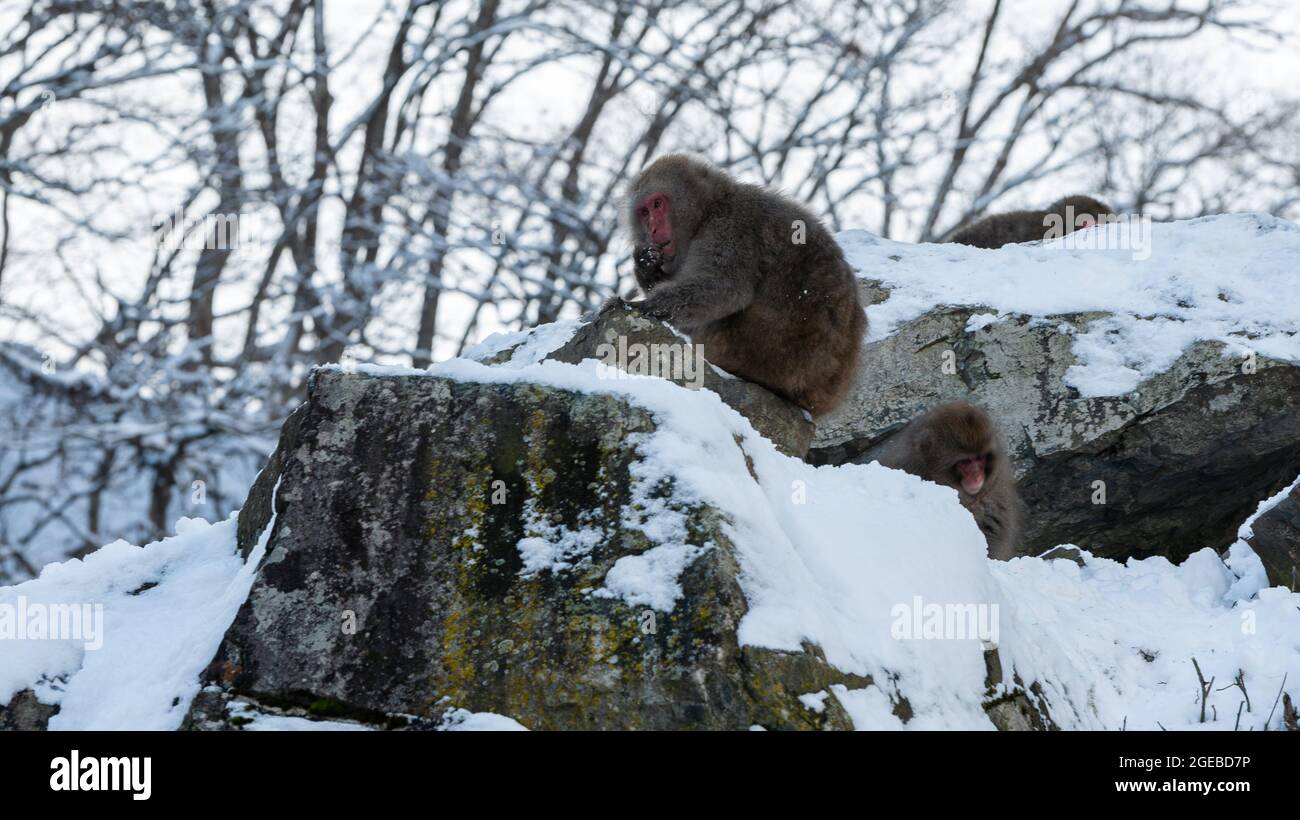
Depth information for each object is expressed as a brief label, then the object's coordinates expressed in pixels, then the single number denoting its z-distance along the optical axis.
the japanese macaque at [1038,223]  9.74
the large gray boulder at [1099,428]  6.19
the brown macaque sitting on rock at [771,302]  5.63
